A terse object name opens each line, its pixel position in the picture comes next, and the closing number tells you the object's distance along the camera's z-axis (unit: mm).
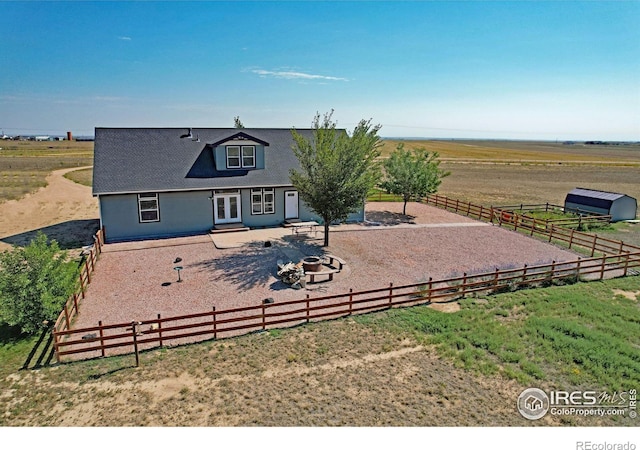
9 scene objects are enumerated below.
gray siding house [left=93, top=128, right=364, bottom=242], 19234
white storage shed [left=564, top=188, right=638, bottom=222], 25594
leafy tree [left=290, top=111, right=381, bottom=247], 17312
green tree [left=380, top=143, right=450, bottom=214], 26109
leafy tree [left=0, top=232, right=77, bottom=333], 10195
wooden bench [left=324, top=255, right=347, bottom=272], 15711
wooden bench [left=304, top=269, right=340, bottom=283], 14352
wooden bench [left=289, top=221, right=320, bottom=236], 21308
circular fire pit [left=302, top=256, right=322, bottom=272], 14836
